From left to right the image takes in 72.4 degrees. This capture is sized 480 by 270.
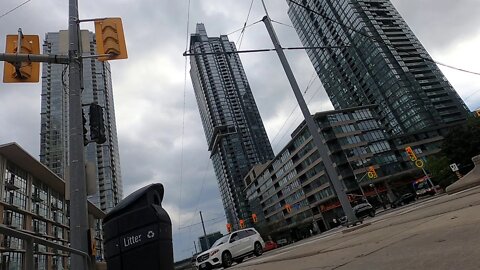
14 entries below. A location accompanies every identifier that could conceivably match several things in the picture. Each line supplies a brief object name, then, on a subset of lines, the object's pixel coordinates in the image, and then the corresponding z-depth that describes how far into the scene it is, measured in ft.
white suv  45.88
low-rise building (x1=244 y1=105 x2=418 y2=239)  233.96
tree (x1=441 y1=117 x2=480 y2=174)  152.35
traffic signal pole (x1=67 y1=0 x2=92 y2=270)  17.03
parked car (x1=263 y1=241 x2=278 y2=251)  138.41
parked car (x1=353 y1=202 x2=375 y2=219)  92.49
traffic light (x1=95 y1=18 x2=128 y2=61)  21.59
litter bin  10.43
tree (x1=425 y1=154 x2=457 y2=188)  157.35
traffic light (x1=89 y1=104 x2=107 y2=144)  21.06
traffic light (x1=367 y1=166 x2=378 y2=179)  150.66
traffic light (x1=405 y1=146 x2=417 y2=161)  127.03
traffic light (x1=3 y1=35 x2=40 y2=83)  21.59
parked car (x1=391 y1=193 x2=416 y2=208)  134.21
